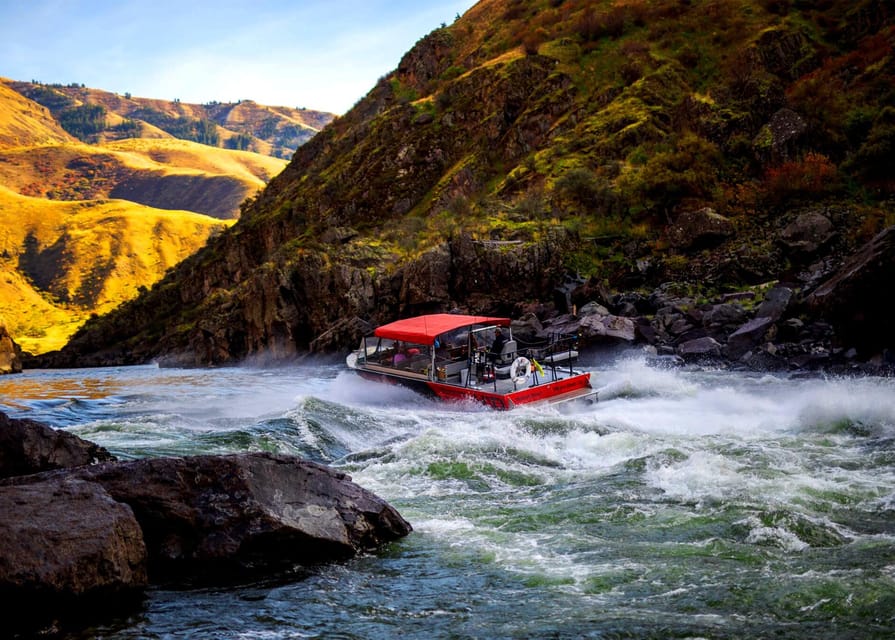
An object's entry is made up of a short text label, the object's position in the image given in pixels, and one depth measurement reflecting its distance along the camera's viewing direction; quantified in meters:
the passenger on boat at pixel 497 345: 23.39
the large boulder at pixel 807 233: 32.91
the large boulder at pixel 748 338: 26.58
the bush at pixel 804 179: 37.78
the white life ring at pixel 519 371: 22.27
